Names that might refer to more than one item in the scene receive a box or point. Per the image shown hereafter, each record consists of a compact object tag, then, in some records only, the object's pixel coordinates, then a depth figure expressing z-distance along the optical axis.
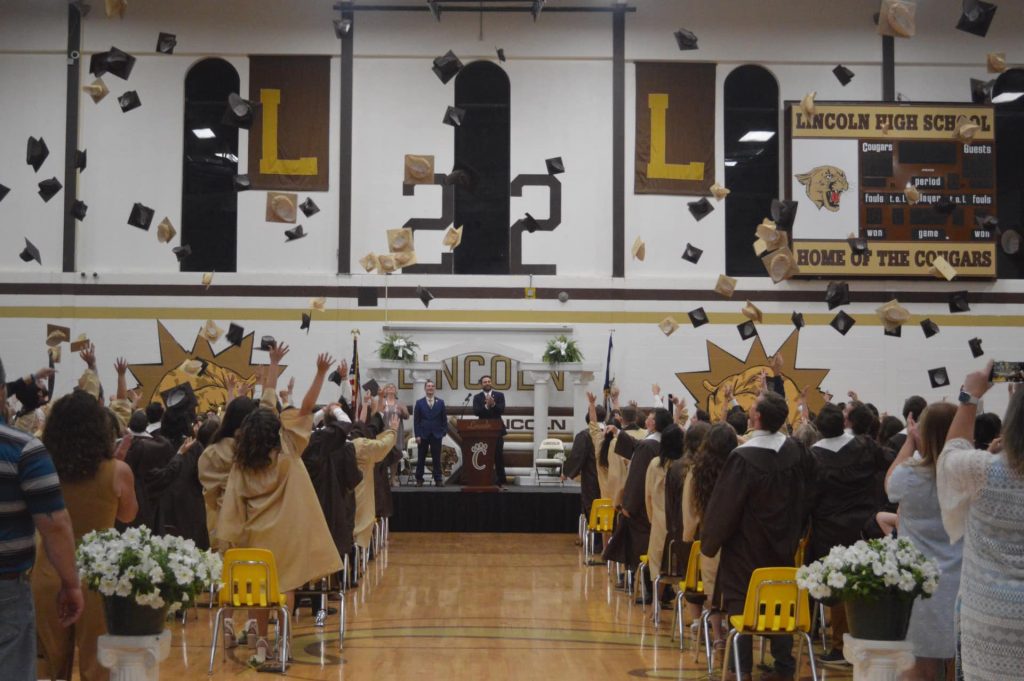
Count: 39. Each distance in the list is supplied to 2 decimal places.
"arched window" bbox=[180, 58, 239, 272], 19.34
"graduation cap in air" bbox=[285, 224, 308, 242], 18.14
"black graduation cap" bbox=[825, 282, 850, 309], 16.70
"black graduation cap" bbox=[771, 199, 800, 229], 16.94
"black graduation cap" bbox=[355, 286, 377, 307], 19.00
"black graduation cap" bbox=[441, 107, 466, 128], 16.92
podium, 15.20
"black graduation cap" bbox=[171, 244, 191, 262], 17.69
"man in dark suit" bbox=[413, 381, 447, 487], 16.44
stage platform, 14.82
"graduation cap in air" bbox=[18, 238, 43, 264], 17.50
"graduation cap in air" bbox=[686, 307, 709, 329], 18.73
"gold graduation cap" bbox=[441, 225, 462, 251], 17.34
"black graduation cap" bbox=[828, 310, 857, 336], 17.92
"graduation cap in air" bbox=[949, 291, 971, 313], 18.03
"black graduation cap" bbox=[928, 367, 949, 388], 17.31
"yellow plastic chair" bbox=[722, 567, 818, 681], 5.76
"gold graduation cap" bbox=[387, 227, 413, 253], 18.27
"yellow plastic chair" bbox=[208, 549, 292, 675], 6.41
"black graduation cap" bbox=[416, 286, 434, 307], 18.20
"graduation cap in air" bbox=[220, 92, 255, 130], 17.08
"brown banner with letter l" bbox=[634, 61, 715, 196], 19.45
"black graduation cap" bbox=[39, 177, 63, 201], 17.19
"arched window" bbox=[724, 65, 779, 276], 19.48
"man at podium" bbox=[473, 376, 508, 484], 16.36
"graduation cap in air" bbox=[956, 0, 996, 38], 14.52
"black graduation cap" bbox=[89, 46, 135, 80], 15.45
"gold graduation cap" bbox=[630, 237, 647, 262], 17.66
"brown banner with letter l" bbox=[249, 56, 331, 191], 19.34
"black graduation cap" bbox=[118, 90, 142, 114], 15.65
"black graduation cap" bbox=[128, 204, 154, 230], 17.27
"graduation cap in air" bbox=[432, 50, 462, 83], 16.58
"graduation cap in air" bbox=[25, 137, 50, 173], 15.02
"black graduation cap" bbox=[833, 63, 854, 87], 17.67
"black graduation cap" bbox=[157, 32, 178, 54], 16.14
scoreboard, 18.55
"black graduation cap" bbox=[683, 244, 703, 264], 18.70
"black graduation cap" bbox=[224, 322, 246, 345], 17.76
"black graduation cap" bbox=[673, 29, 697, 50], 17.08
